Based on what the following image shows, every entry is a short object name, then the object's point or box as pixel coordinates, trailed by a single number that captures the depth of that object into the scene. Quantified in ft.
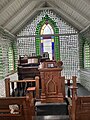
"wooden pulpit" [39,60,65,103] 10.04
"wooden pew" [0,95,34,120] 5.91
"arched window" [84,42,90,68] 19.24
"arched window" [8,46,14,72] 18.86
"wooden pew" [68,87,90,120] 5.94
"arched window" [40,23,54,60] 21.38
